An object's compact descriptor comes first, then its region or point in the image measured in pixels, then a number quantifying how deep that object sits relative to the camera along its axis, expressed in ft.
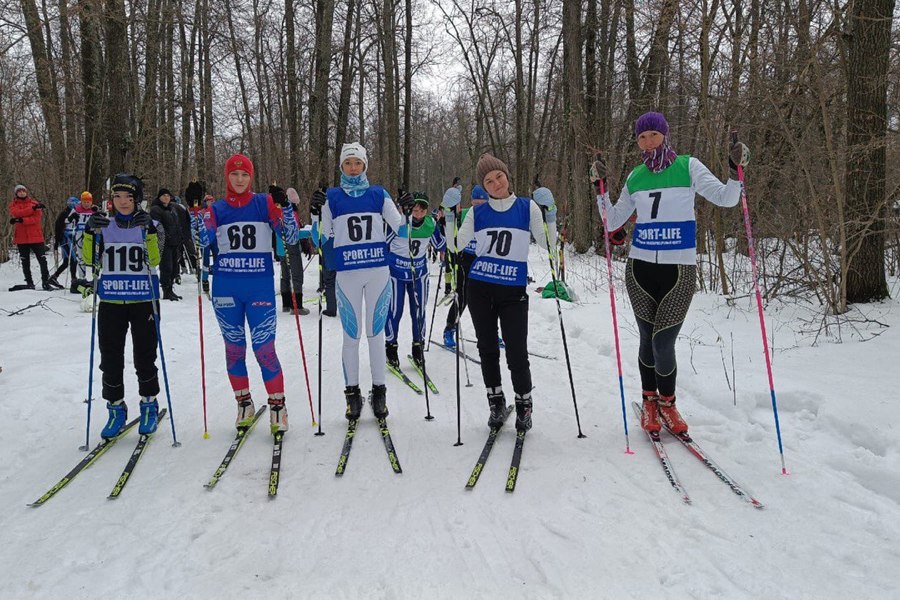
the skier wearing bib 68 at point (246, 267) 14.16
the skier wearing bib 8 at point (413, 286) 21.04
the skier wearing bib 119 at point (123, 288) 14.01
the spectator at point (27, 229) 36.76
